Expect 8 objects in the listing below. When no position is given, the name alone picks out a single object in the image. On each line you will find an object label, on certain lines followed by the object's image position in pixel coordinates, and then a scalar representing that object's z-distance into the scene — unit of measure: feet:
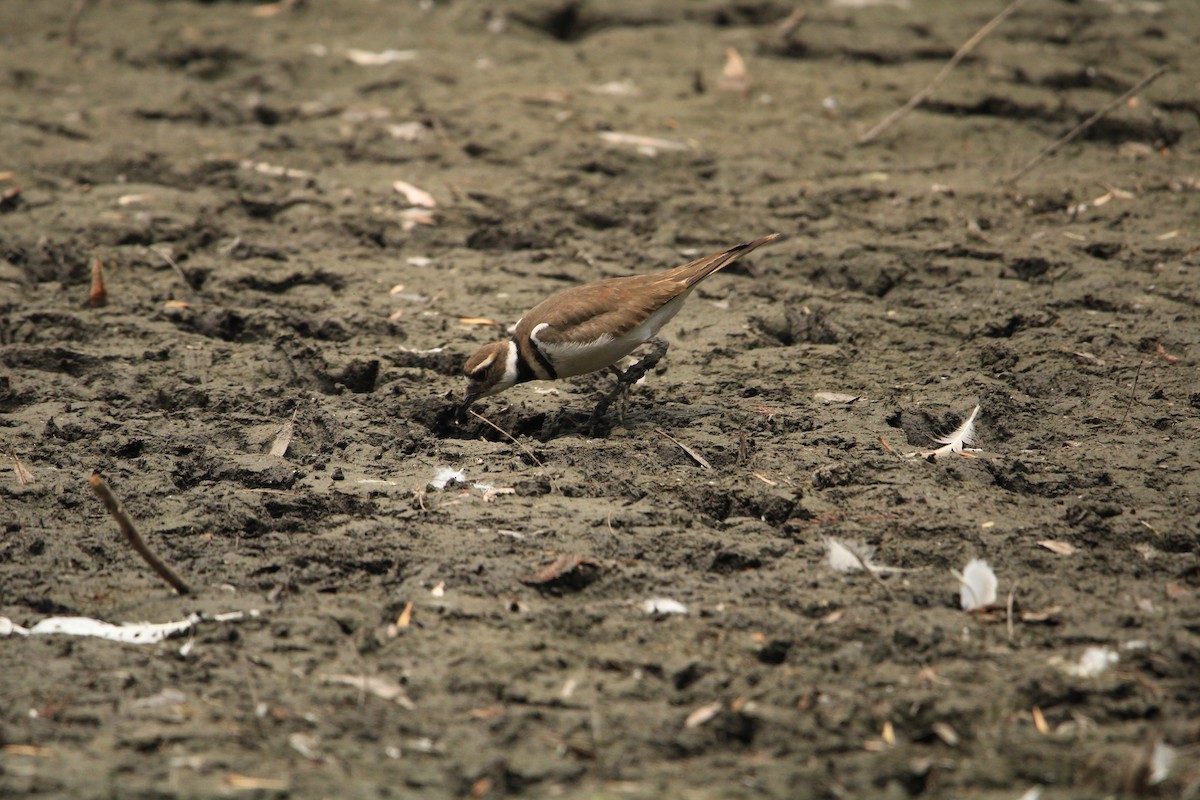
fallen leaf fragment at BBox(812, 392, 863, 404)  41.60
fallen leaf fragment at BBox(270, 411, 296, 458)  38.32
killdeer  40.19
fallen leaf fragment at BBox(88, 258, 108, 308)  48.11
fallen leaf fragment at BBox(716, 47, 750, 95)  69.62
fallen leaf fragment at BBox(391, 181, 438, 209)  57.06
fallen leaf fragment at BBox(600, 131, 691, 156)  62.23
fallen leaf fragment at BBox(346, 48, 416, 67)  72.74
